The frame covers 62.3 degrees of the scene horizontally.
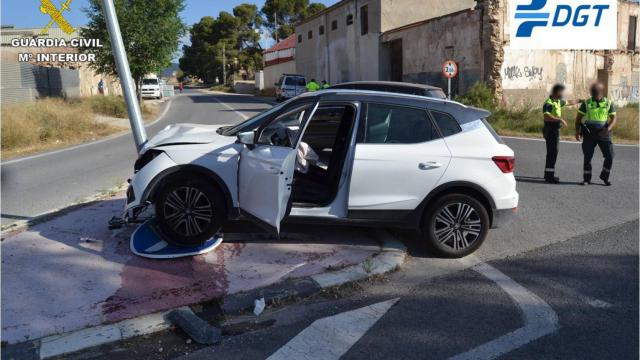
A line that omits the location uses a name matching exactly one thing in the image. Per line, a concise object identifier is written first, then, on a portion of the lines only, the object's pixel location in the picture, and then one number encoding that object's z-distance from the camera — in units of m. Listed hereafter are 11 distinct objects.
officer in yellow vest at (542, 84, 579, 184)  9.22
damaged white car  5.30
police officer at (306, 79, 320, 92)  21.61
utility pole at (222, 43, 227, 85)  78.25
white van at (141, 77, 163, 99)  43.59
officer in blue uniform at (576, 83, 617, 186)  8.82
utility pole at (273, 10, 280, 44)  74.25
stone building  22.14
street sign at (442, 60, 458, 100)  19.67
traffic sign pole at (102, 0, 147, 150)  6.36
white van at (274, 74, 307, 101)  36.41
